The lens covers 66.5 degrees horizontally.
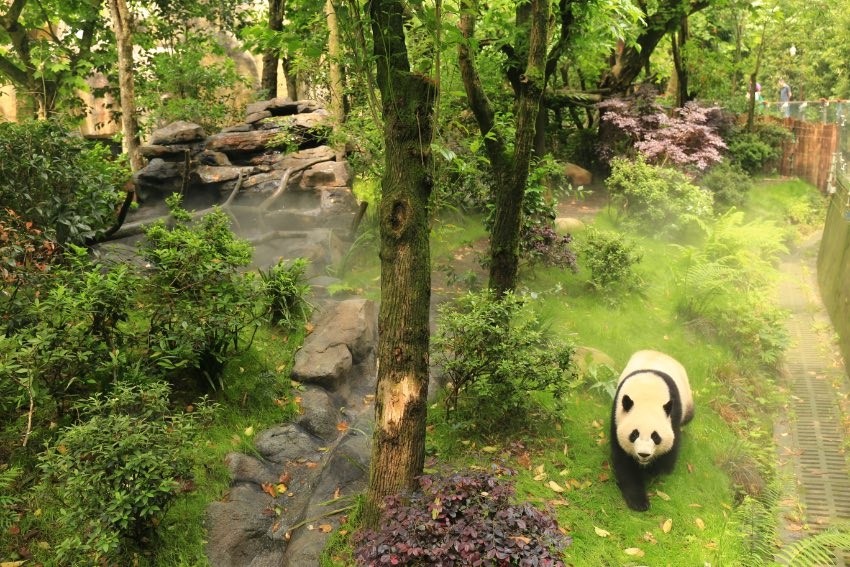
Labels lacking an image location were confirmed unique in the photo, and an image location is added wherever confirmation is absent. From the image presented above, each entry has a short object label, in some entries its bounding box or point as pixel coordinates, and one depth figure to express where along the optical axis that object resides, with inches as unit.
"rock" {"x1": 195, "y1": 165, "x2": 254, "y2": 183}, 444.6
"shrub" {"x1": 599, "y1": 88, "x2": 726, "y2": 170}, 543.5
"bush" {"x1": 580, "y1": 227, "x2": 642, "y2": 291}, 380.8
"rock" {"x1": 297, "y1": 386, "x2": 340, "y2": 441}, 253.0
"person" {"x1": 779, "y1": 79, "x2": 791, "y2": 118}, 778.2
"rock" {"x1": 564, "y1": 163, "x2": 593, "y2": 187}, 611.8
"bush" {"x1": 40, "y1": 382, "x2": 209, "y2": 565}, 160.1
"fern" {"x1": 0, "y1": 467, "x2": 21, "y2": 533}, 168.6
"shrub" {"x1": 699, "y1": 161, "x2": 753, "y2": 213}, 582.9
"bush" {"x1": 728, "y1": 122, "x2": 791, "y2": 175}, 656.4
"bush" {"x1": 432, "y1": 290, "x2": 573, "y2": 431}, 240.7
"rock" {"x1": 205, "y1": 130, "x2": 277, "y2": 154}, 470.9
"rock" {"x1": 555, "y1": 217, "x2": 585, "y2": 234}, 485.7
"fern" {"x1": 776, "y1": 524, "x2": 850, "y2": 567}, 186.5
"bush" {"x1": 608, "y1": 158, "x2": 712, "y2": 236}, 490.0
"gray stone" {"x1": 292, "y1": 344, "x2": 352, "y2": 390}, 270.8
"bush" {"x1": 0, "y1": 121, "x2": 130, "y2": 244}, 255.9
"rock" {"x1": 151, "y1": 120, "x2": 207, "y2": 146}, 460.4
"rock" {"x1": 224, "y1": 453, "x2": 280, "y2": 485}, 219.0
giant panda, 233.8
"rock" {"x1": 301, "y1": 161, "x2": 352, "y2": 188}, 437.1
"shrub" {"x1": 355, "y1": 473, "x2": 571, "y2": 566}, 151.5
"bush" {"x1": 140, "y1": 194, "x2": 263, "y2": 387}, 227.9
